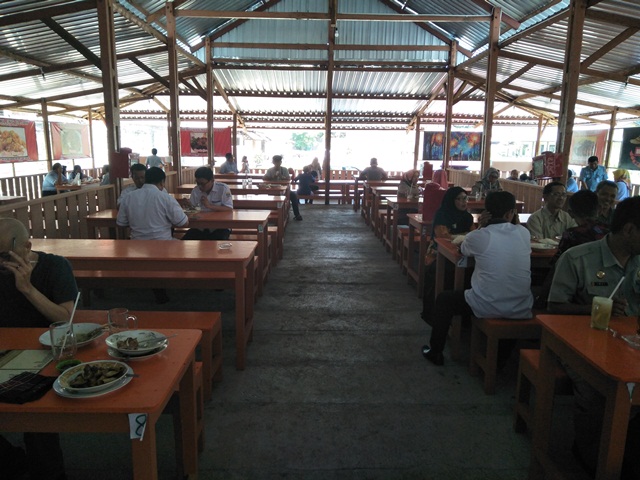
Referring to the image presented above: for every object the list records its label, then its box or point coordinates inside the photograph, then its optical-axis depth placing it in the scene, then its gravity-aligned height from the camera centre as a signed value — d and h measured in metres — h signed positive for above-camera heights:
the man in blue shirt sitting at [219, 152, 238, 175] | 12.17 -0.34
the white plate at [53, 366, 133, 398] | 1.49 -0.76
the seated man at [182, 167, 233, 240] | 5.27 -0.54
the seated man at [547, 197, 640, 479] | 2.08 -0.63
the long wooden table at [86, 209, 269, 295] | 4.68 -0.69
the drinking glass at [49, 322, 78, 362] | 1.79 -0.73
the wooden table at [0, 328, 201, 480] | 1.45 -0.79
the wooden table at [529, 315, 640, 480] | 1.68 -0.82
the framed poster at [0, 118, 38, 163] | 10.34 +0.19
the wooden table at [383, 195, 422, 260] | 6.53 -0.76
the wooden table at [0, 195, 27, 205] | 5.93 -0.65
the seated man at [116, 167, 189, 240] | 4.45 -0.58
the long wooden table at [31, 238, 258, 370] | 3.14 -0.70
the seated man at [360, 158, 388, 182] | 11.13 -0.39
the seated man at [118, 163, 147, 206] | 5.15 -0.24
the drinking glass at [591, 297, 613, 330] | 2.03 -0.65
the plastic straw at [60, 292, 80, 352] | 1.79 -0.72
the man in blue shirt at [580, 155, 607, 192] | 9.73 -0.29
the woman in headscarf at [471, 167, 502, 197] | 7.41 -0.41
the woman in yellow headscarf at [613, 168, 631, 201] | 8.75 -0.40
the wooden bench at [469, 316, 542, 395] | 3.02 -1.11
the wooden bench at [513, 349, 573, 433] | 2.45 -1.21
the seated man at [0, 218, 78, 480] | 2.05 -0.69
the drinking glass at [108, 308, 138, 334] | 2.05 -0.73
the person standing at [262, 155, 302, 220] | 9.87 -0.45
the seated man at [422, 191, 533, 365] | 3.04 -0.72
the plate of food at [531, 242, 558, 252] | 3.64 -0.68
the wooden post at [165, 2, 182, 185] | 8.41 +1.23
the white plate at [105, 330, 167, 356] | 1.77 -0.74
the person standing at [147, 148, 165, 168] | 12.40 -0.25
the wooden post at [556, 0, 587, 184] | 5.62 +0.99
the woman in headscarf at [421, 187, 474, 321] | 4.34 -0.60
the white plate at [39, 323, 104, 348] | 1.88 -0.75
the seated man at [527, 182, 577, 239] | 4.26 -0.56
